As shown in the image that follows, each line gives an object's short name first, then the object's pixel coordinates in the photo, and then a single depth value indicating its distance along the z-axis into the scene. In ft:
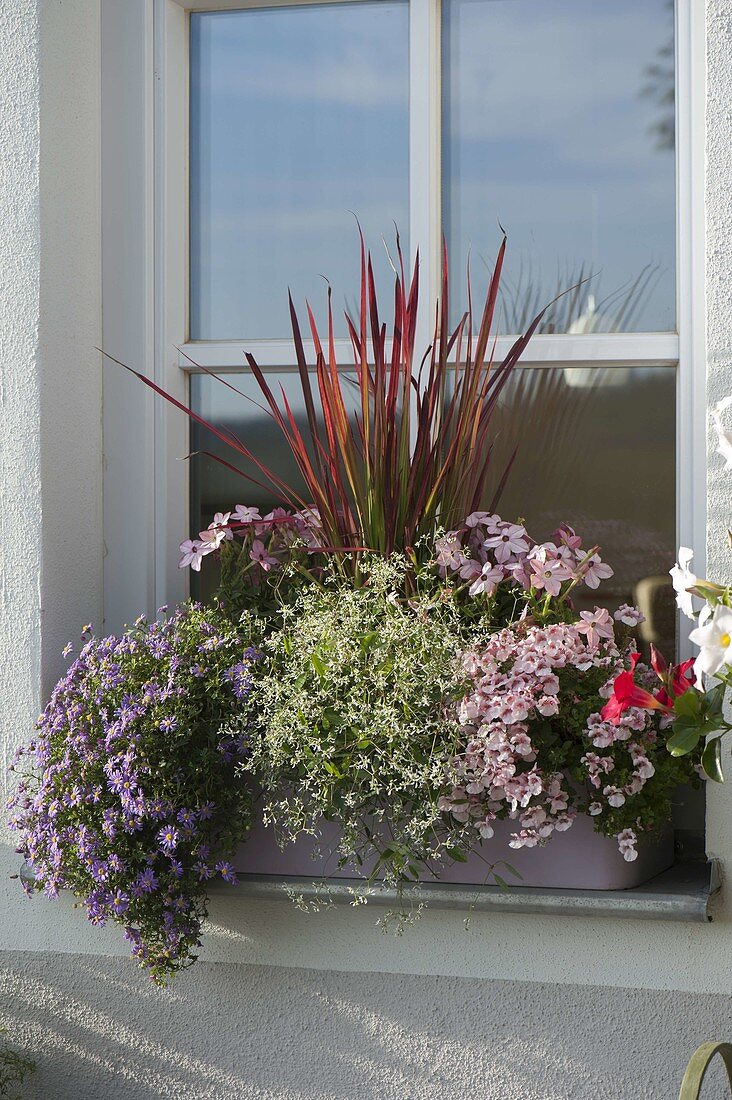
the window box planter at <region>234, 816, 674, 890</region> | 11.57
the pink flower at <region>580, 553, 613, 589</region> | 11.83
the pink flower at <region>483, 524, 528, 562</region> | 11.85
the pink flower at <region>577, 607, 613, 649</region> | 11.59
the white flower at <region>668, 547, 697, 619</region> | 10.80
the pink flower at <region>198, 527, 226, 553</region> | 12.22
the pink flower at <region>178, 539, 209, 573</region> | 12.21
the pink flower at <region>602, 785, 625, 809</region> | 11.32
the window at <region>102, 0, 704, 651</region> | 12.34
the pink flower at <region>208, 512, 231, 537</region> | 12.30
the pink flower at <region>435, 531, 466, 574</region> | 11.76
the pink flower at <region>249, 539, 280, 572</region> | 12.22
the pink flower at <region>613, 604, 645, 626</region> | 11.95
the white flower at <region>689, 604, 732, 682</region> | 10.45
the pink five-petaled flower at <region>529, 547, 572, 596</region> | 11.68
